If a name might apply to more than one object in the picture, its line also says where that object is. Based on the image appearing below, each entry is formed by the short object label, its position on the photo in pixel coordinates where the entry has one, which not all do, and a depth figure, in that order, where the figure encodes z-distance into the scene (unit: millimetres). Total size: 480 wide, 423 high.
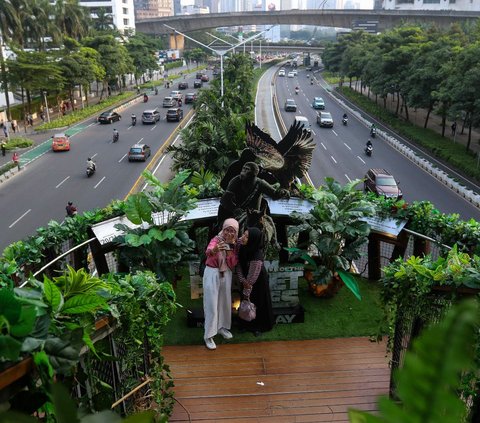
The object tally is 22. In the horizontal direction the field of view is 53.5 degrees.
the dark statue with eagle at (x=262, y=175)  9094
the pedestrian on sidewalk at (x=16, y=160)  27891
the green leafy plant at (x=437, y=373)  762
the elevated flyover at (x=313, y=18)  69125
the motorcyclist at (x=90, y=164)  27272
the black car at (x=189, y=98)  51688
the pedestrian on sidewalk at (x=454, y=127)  31980
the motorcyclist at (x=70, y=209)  17812
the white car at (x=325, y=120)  40344
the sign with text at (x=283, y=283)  9023
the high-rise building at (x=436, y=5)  75650
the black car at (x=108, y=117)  41750
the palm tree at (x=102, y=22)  65125
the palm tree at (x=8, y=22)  36094
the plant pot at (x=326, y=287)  9898
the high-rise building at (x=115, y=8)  77312
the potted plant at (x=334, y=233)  9438
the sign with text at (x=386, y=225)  9758
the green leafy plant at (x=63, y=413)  1043
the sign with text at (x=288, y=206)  10523
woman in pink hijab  7844
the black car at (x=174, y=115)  42281
